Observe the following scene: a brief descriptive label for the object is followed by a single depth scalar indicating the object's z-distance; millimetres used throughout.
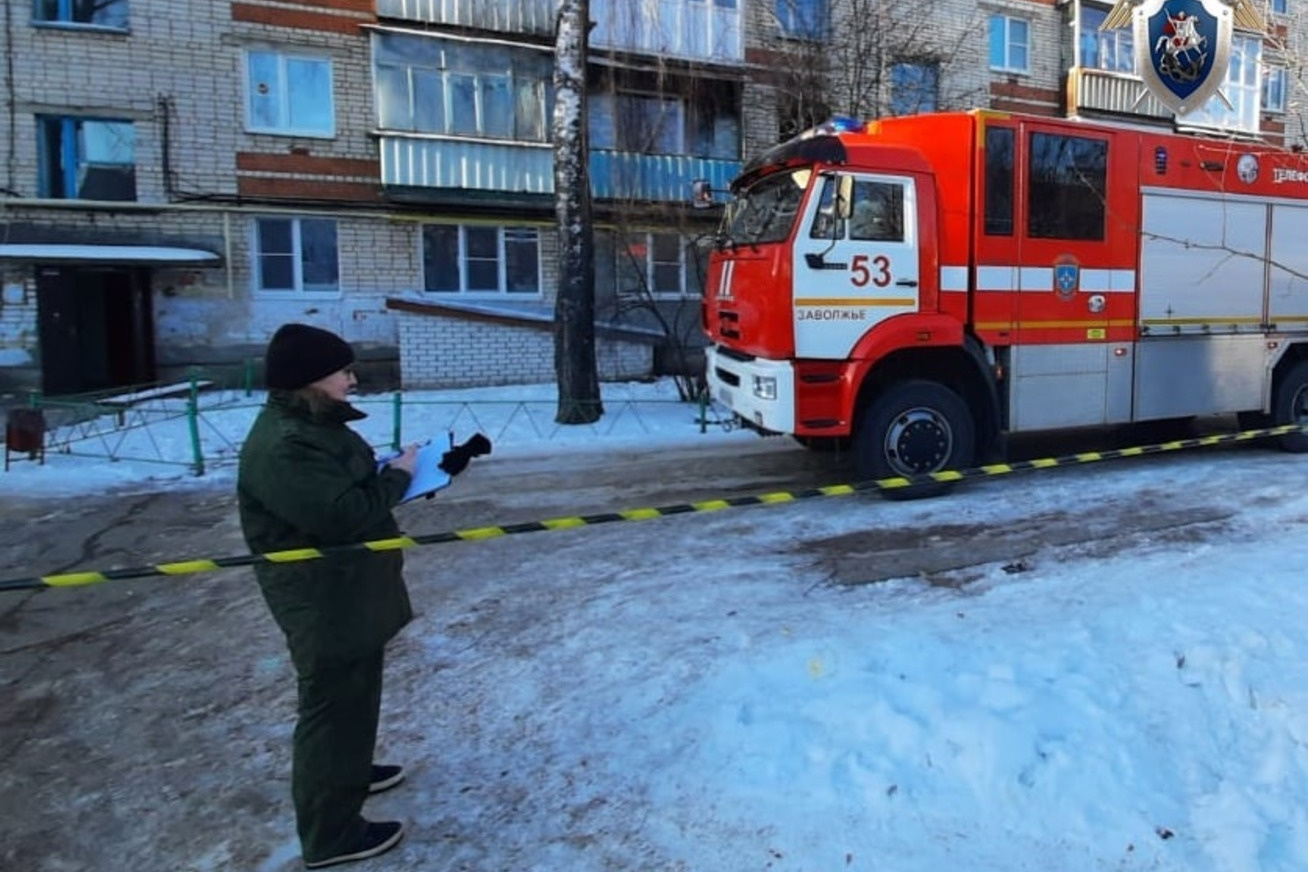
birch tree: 11695
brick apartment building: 15680
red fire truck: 6773
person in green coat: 2631
